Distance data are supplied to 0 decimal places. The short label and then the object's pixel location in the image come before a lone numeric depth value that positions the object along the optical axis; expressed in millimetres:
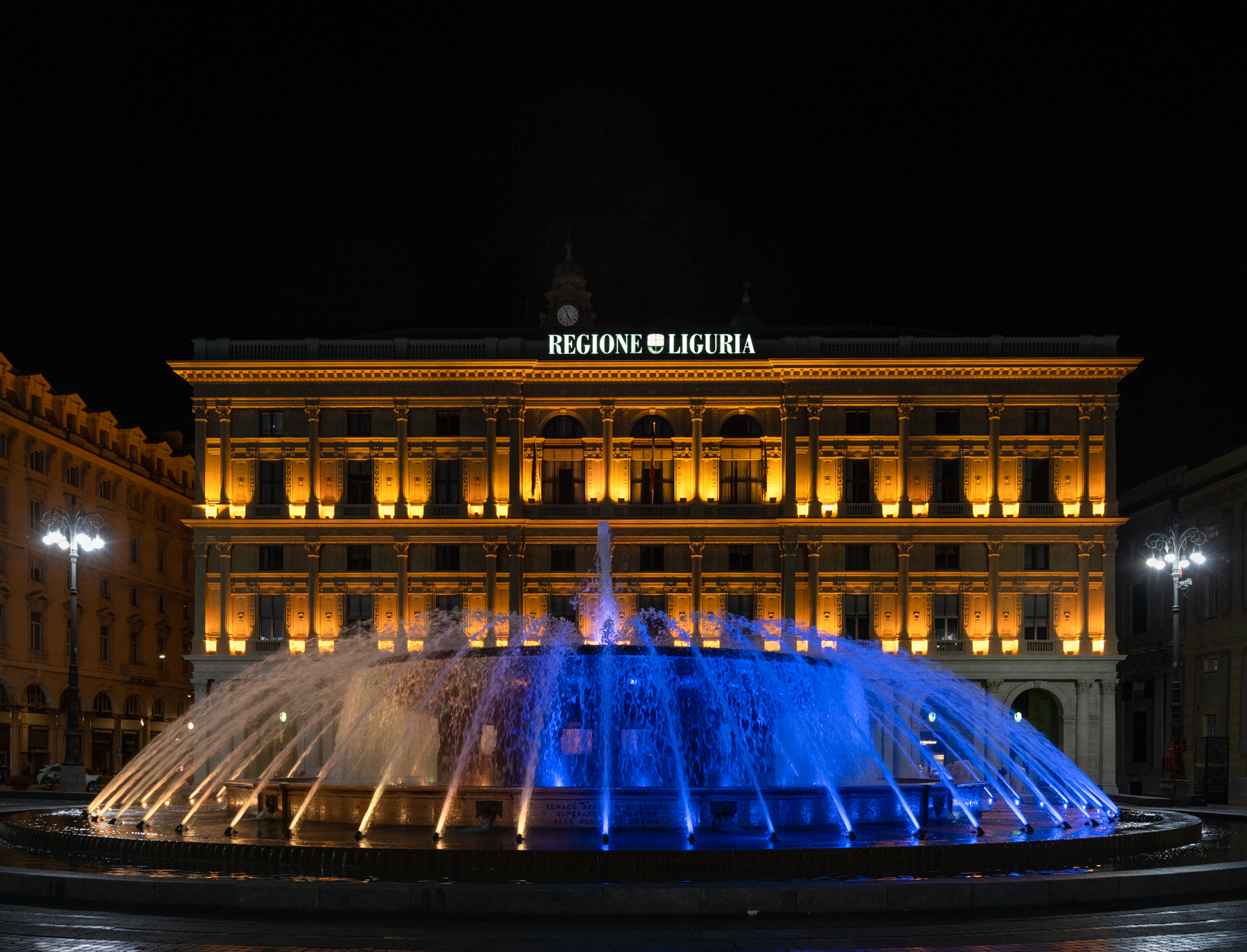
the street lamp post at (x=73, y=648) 42625
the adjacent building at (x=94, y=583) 59531
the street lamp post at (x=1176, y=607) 42125
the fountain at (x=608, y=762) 20125
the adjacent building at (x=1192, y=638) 53719
